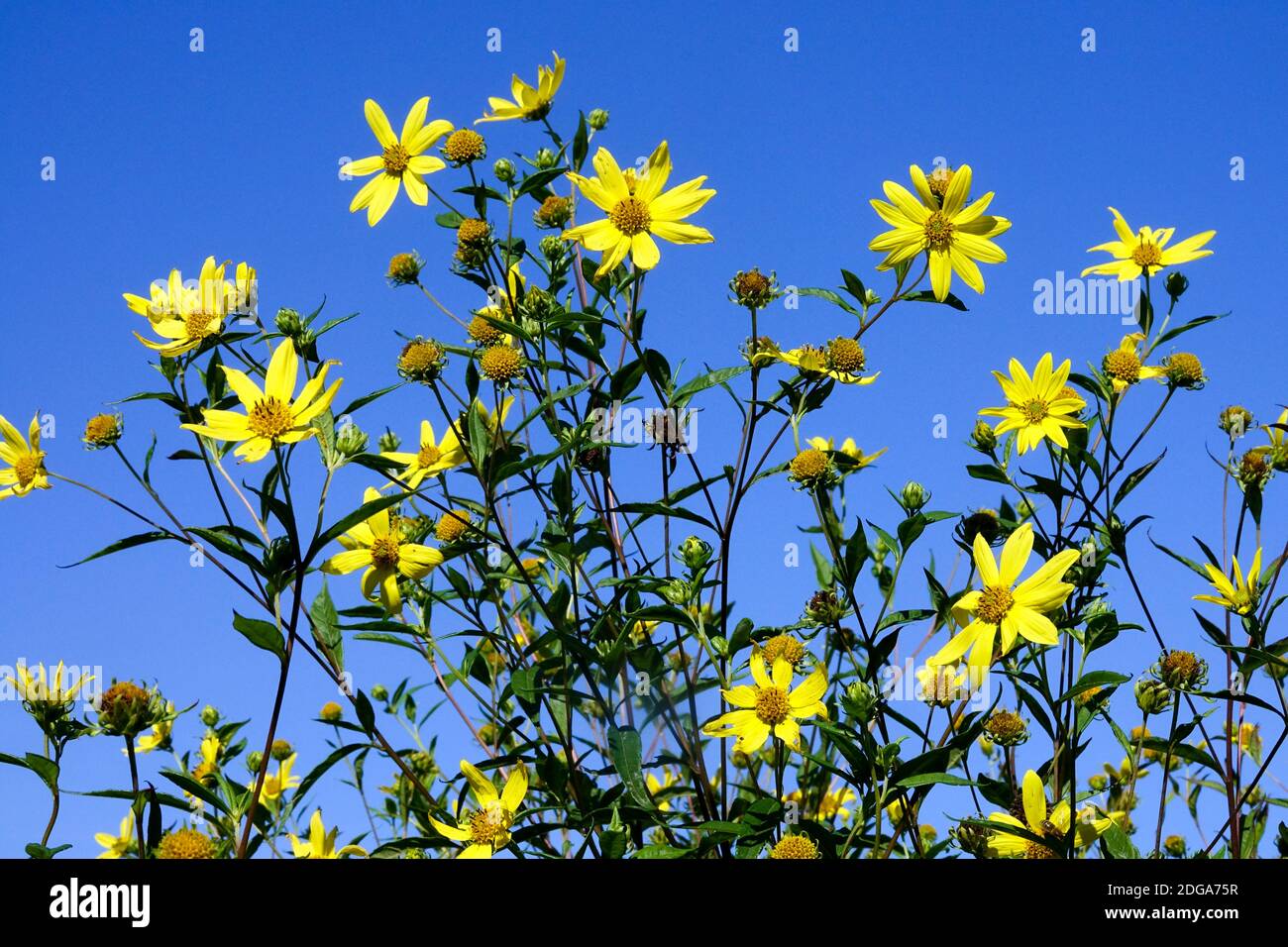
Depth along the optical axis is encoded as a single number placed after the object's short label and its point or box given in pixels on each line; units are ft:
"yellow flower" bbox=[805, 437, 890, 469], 2.11
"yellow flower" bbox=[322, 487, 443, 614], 1.86
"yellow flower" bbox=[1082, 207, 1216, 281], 2.18
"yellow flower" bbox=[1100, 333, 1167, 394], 2.04
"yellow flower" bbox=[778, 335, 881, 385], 1.80
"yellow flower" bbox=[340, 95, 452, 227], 1.97
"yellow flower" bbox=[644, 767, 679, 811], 2.52
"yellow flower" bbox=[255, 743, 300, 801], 2.46
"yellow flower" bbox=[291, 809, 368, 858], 1.95
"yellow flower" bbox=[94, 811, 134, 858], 2.29
